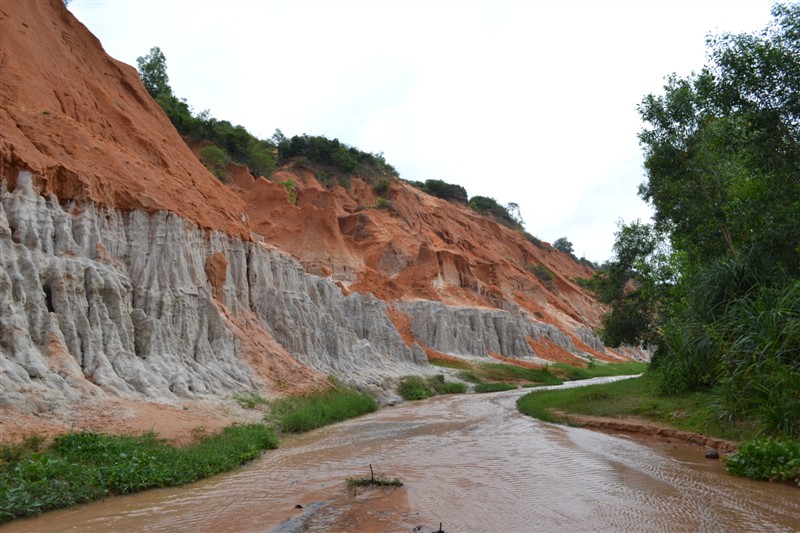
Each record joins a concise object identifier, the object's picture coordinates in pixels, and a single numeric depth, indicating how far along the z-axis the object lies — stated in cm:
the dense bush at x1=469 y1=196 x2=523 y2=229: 10229
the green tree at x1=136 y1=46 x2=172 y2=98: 4734
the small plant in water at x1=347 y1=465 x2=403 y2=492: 869
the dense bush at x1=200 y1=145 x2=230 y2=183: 4504
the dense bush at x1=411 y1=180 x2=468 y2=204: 9269
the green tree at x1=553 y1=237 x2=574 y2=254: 13325
